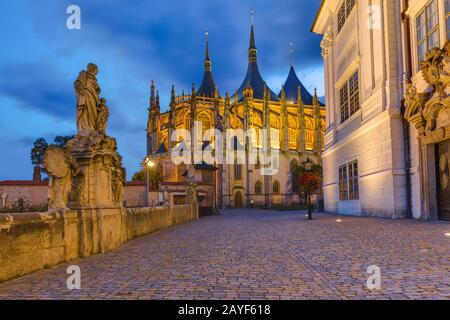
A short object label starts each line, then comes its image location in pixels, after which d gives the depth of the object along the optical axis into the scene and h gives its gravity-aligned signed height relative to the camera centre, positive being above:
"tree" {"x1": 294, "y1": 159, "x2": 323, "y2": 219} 22.36 +0.03
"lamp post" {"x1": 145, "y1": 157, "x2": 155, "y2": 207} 32.34 -0.28
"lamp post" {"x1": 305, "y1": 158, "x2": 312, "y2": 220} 19.14 -1.40
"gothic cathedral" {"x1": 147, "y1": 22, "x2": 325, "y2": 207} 62.19 +8.71
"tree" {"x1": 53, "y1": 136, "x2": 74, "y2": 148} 49.16 +5.93
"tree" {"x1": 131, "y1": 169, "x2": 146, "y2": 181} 60.67 +1.67
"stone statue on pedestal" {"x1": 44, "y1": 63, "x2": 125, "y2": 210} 7.82 +0.60
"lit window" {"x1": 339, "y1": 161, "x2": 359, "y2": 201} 21.52 -0.01
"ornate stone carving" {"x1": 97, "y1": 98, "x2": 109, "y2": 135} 9.34 +1.66
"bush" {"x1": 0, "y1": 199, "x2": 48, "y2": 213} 25.88 -1.15
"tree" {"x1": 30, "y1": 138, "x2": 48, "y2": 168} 45.88 +4.35
